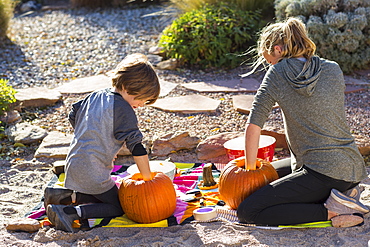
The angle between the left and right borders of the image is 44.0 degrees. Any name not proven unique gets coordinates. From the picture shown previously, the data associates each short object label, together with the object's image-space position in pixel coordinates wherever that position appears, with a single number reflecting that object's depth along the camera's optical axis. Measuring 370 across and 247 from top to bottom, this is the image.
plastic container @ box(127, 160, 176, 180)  3.50
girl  2.78
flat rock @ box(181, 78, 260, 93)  5.83
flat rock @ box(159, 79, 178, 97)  5.84
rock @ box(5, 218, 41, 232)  2.95
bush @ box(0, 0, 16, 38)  8.40
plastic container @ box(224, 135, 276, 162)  3.61
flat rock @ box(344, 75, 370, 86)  5.85
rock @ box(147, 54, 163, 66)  7.18
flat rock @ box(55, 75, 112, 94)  6.05
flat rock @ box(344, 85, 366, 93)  5.59
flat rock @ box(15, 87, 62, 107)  5.54
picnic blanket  2.98
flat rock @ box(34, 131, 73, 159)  4.36
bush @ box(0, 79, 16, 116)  4.94
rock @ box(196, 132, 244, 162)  4.24
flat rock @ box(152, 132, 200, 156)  4.37
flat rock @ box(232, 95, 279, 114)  5.08
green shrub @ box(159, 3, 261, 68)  6.75
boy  2.89
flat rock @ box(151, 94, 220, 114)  5.21
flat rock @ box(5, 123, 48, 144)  4.66
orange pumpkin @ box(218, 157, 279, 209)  2.96
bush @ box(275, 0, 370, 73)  6.09
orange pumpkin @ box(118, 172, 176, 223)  2.91
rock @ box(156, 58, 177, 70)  6.88
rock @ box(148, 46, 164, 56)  7.42
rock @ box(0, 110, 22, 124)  5.04
